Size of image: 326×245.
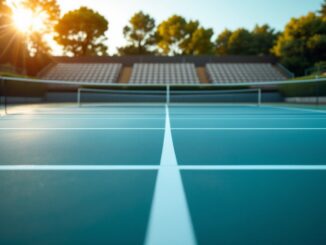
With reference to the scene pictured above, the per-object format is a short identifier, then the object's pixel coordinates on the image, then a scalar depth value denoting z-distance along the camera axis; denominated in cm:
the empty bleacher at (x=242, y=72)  2708
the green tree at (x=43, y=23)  3203
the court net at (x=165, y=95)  2170
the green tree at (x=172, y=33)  4384
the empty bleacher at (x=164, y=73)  2728
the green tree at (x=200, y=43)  4219
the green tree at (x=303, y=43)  2745
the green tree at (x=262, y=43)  4088
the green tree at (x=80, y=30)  4053
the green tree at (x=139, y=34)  4569
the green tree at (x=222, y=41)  4497
